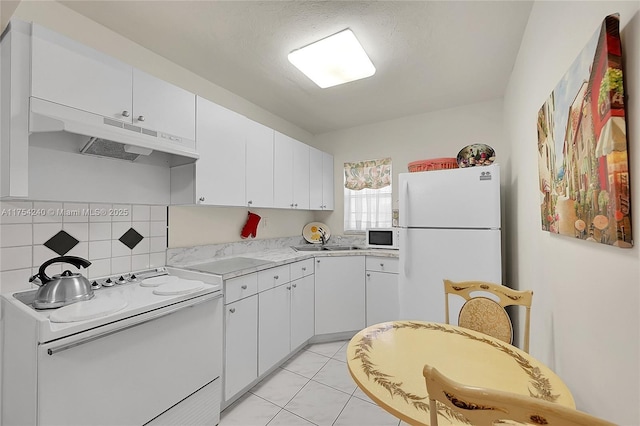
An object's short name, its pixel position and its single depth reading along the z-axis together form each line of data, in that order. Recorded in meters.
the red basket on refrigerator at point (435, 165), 2.29
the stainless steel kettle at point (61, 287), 1.26
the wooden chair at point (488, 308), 1.32
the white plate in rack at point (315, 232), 3.63
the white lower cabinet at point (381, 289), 2.75
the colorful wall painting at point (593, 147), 0.64
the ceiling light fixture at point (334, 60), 1.79
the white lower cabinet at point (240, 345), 1.80
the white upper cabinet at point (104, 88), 1.27
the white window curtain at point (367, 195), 3.39
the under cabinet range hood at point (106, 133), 1.23
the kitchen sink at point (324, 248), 3.29
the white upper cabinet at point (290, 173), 2.69
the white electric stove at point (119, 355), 1.09
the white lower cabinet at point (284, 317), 2.10
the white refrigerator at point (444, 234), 1.96
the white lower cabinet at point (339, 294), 2.75
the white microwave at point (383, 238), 3.11
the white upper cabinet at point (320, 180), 3.26
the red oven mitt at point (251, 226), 2.74
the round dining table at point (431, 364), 0.77
